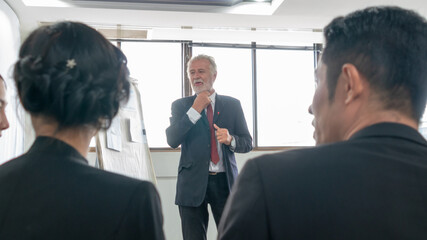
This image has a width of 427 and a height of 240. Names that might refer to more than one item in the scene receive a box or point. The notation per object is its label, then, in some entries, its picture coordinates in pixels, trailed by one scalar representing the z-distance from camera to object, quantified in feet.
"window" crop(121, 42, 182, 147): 13.66
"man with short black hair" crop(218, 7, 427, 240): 1.97
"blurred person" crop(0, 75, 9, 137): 5.82
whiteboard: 8.26
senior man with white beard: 8.04
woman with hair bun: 2.09
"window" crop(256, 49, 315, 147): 14.44
